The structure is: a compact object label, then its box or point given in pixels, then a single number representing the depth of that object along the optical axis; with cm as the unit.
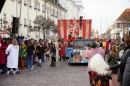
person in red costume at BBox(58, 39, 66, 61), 2617
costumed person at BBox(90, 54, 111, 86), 713
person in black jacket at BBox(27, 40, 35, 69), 1819
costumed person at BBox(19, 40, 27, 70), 1712
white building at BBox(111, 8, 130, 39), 10851
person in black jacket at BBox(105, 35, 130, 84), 593
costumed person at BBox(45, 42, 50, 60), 2791
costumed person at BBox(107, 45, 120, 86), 895
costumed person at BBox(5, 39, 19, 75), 1519
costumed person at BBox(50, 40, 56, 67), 2016
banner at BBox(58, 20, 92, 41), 3053
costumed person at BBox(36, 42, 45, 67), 2064
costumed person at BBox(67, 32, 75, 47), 2608
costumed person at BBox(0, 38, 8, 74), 1514
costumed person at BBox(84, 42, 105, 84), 870
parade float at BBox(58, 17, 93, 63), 3050
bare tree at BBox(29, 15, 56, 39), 4384
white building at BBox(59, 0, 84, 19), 8354
